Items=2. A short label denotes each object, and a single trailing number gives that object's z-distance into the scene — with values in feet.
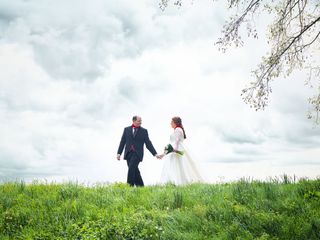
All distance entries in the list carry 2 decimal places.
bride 48.93
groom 50.68
